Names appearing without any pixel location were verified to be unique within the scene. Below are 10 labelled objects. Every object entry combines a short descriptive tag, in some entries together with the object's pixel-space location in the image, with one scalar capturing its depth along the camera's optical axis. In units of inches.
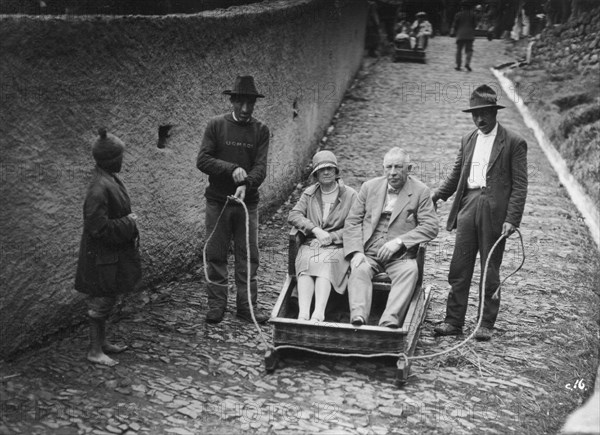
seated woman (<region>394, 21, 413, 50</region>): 885.2
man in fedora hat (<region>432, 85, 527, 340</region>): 257.6
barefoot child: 217.6
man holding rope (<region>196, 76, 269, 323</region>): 260.2
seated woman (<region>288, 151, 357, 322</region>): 243.3
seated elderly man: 244.4
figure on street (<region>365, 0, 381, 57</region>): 888.3
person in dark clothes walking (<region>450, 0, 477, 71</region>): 804.0
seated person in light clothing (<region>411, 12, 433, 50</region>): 952.9
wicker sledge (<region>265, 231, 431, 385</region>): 224.2
